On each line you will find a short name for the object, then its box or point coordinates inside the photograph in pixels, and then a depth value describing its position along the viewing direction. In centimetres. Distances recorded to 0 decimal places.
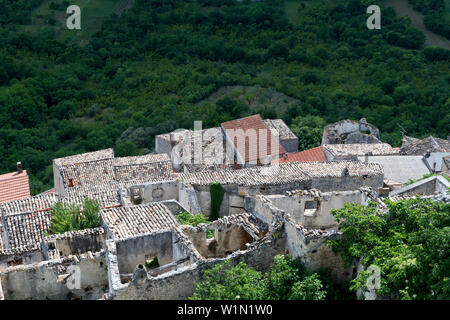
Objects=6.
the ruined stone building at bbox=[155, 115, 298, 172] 4269
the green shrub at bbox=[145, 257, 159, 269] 2358
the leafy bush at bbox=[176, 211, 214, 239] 2595
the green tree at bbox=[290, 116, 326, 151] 5625
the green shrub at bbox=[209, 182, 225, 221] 3002
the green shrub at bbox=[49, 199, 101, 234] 2706
